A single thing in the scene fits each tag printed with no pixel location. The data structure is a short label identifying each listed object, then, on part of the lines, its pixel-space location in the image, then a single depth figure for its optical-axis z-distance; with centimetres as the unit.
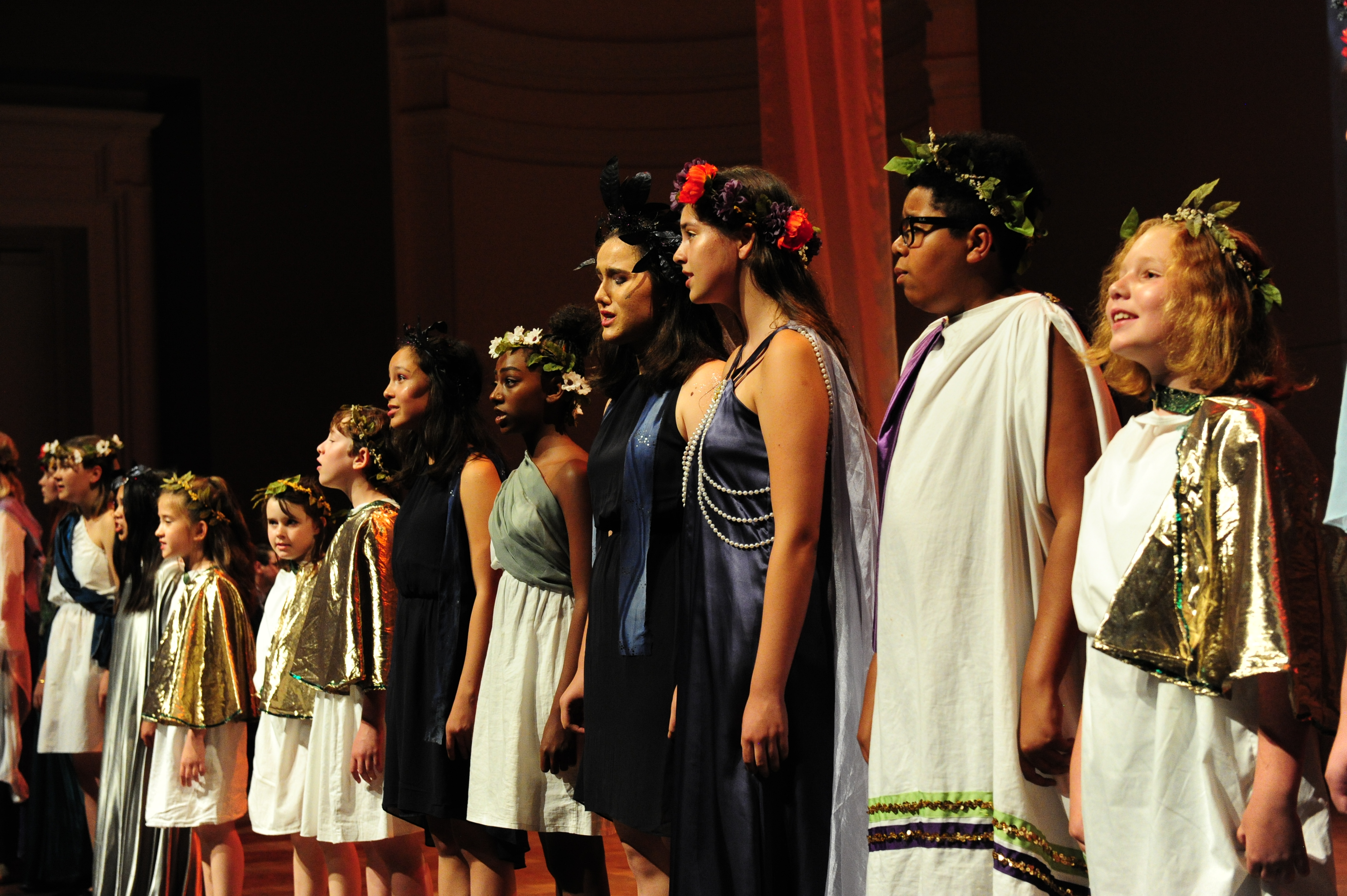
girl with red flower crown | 209
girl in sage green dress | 296
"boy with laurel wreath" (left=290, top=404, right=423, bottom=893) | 343
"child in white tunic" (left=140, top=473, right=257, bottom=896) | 396
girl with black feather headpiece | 249
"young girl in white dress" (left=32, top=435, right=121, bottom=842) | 516
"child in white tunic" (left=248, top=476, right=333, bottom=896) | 373
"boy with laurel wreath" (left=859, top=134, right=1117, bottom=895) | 185
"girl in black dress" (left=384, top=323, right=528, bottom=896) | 314
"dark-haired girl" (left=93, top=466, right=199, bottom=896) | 435
